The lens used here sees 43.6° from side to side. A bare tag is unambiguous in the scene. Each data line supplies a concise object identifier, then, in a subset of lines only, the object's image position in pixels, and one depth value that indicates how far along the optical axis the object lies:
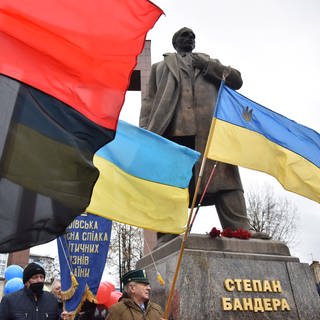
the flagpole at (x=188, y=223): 3.07
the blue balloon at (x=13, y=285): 6.62
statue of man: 5.26
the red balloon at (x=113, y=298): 6.30
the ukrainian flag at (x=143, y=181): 3.74
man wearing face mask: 3.72
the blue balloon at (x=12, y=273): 7.77
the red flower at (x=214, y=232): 4.52
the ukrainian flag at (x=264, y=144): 4.47
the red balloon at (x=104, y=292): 6.23
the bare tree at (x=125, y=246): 22.70
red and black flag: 2.55
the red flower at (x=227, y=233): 4.74
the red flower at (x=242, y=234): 4.72
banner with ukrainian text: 5.08
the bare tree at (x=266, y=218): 22.89
